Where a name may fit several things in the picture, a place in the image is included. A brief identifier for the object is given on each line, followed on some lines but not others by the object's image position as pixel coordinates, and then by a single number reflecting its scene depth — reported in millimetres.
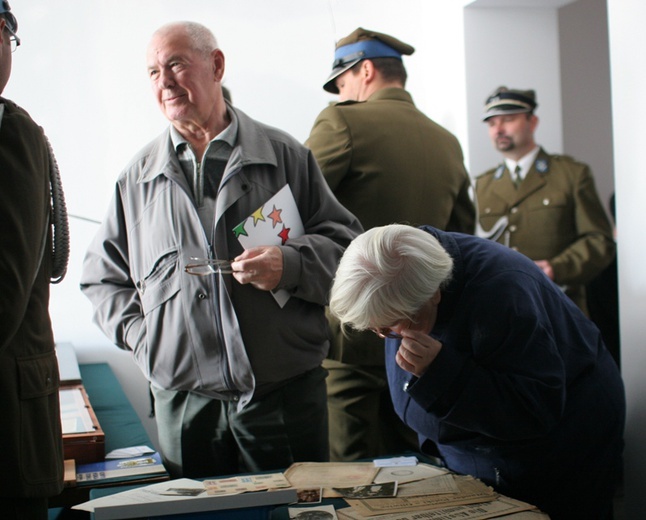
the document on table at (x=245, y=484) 1820
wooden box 2316
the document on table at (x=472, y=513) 1686
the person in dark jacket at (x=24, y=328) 1438
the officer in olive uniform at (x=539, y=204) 3840
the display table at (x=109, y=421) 2125
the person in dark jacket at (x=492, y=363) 1816
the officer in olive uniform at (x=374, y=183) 2871
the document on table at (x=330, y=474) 1909
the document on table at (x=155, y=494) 1708
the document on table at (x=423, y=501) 1735
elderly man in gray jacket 2143
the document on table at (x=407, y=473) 1955
